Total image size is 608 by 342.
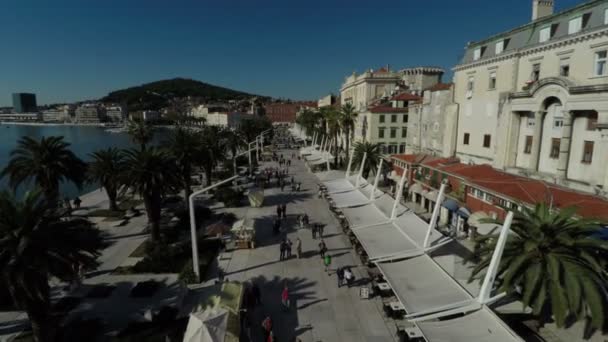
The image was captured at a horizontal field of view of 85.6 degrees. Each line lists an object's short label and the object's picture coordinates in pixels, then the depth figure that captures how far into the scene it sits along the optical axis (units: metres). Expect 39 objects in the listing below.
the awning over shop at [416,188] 34.57
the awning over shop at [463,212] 25.58
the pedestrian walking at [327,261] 20.34
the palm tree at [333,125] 63.92
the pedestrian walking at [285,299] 16.23
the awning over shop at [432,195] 30.72
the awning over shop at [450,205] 27.17
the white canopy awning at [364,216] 23.38
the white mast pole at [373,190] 28.25
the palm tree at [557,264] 10.70
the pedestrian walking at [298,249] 22.14
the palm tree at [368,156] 41.25
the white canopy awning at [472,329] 10.85
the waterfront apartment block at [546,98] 20.94
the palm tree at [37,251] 11.35
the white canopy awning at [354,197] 28.16
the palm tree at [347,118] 58.66
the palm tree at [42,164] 26.25
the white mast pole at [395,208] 22.59
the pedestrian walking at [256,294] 16.62
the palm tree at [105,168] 31.08
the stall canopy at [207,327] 11.75
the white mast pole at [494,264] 11.50
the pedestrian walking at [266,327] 13.79
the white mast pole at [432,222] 17.41
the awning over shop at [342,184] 33.56
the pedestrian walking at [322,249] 21.93
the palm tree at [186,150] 33.04
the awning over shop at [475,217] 21.07
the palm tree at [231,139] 62.89
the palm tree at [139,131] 48.87
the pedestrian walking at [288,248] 22.05
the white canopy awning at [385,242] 17.80
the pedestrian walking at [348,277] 18.44
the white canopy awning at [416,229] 18.73
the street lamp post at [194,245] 17.65
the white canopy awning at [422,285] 13.02
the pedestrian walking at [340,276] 18.33
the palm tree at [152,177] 23.39
